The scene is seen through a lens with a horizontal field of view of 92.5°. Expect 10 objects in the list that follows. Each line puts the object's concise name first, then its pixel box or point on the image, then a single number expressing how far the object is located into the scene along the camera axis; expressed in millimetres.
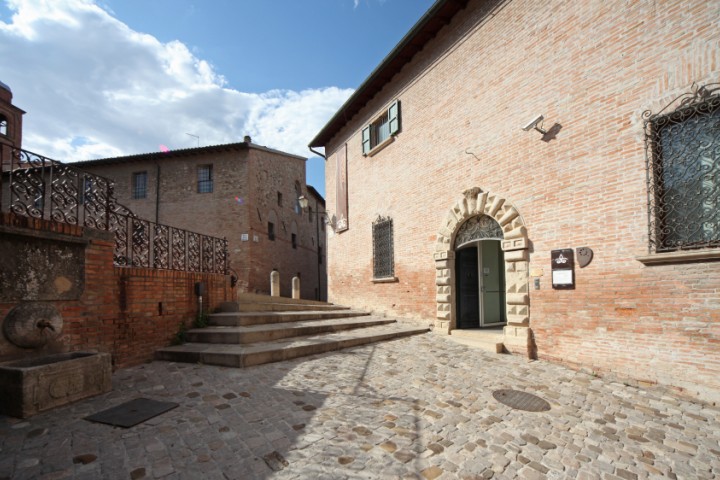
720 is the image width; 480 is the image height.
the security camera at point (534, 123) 6582
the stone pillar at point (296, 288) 14158
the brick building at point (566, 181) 4852
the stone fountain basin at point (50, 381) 3506
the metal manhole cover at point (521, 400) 4211
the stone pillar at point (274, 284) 13648
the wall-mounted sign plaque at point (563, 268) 6090
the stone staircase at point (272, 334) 5770
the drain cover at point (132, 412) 3469
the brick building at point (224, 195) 16234
